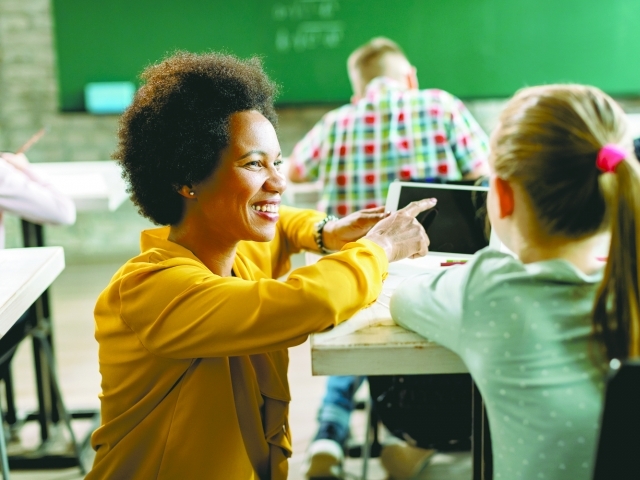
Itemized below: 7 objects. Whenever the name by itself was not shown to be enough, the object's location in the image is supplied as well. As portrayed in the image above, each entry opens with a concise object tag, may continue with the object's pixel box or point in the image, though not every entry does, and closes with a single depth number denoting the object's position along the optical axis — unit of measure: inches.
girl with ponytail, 35.7
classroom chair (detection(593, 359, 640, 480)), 30.1
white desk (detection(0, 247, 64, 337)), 55.3
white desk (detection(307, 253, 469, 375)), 43.4
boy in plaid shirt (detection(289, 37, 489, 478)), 103.7
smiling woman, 42.1
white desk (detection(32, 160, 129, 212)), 98.7
